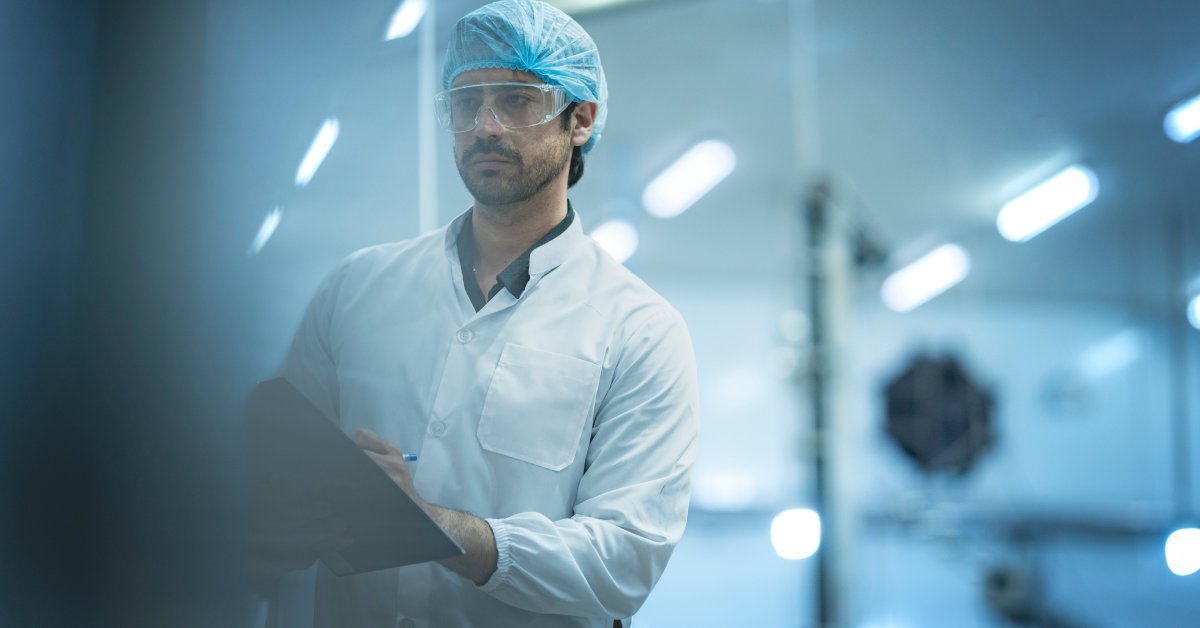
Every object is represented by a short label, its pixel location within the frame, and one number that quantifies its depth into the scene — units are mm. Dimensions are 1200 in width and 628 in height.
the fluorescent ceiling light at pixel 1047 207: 3139
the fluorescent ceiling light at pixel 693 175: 2590
